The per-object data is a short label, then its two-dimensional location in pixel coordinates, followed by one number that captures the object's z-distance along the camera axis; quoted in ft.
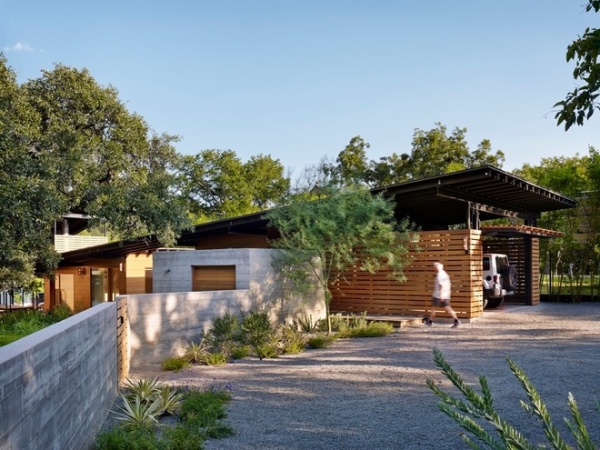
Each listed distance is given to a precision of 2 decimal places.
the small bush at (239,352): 39.55
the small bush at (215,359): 37.09
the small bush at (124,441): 18.76
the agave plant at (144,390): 25.40
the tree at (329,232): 49.85
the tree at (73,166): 48.52
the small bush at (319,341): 43.32
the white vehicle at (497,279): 65.21
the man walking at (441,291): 50.98
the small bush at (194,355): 38.06
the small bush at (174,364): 35.70
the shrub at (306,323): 51.26
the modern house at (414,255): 55.57
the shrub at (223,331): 41.19
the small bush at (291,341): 41.04
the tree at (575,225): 78.23
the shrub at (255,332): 42.70
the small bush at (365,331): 48.57
